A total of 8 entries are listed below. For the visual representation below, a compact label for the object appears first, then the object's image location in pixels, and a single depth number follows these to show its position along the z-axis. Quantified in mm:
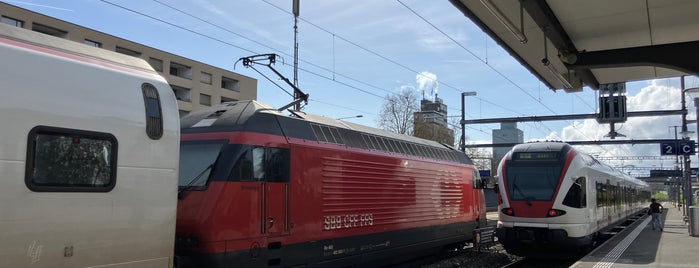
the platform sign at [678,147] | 24253
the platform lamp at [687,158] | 24369
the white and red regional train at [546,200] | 13156
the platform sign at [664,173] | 43181
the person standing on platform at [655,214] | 21344
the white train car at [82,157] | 4336
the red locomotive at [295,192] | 7000
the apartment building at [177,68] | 43688
